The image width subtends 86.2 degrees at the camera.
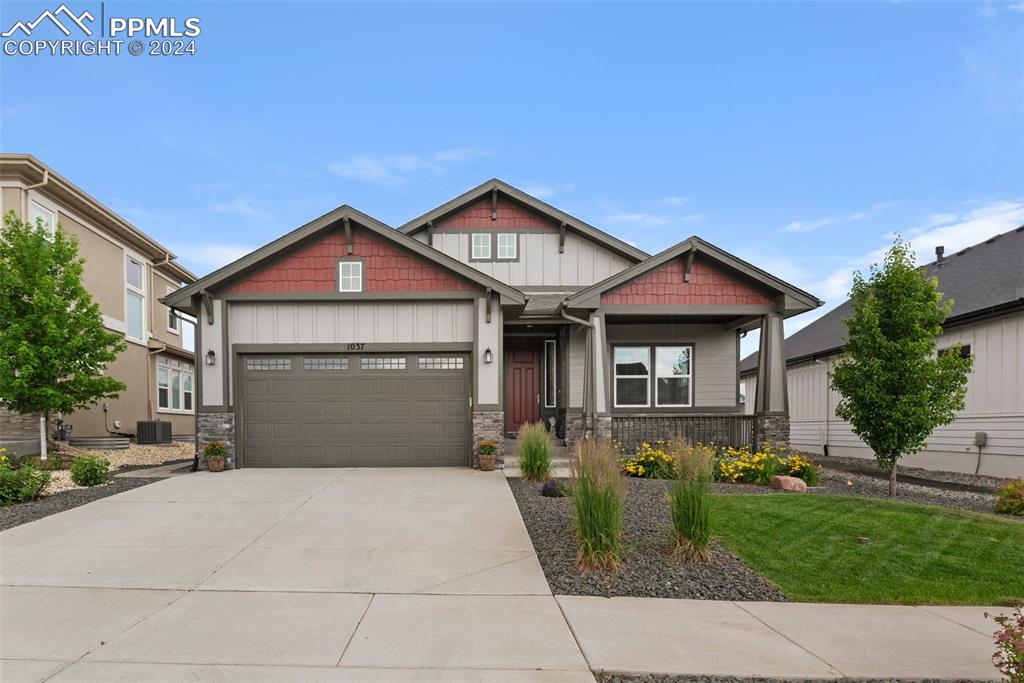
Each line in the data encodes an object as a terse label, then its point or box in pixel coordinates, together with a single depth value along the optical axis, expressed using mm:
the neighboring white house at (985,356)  11195
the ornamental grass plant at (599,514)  5246
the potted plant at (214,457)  10875
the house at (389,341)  11297
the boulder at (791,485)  9398
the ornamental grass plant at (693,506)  5547
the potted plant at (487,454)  10805
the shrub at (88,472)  9469
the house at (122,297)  13023
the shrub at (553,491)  8312
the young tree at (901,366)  9164
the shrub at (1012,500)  7820
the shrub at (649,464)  10312
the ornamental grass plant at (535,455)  9695
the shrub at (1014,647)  2496
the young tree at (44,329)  11203
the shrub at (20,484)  8148
